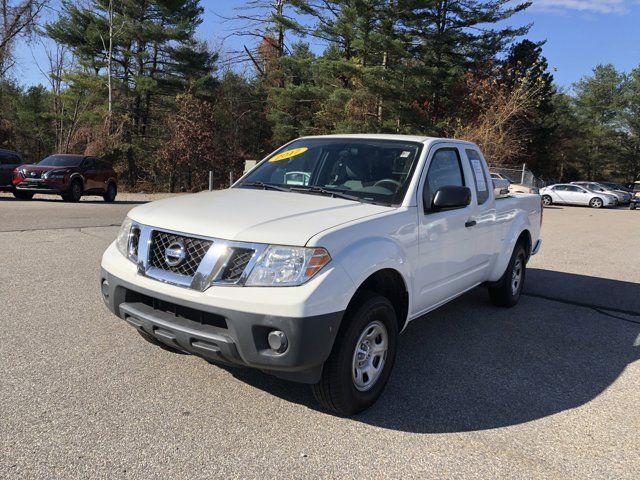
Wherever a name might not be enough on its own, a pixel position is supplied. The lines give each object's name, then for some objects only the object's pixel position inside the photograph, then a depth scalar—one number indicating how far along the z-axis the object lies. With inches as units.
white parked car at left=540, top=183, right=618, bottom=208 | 1290.6
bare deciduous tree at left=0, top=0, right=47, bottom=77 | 1269.7
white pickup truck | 116.3
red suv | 683.4
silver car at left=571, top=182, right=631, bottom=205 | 1343.5
